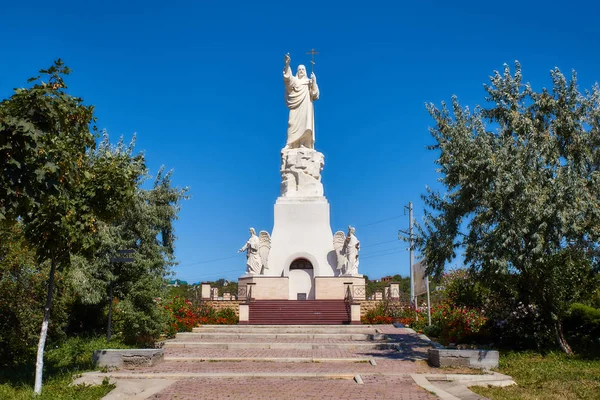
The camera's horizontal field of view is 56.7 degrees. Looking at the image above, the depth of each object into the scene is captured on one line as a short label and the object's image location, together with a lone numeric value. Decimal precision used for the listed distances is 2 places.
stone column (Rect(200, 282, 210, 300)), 28.31
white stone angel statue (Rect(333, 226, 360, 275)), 28.03
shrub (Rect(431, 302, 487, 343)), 15.95
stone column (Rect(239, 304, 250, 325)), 23.62
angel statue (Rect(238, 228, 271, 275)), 28.31
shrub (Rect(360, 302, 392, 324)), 23.97
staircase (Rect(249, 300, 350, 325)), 23.73
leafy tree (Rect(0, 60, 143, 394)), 6.99
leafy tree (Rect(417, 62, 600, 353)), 11.85
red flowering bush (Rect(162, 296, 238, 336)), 19.70
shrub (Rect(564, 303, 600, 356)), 12.72
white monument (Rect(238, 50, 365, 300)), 27.28
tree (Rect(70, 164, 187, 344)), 14.55
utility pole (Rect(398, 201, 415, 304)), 13.32
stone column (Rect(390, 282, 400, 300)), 28.15
